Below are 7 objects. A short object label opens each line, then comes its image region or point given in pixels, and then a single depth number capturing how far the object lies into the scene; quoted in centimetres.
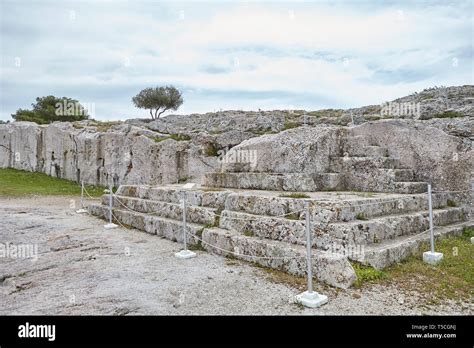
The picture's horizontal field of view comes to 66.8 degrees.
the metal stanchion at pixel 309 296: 394
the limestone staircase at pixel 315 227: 485
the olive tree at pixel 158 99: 4000
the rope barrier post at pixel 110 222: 909
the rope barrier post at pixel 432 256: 520
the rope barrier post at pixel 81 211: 1163
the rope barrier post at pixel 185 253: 608
